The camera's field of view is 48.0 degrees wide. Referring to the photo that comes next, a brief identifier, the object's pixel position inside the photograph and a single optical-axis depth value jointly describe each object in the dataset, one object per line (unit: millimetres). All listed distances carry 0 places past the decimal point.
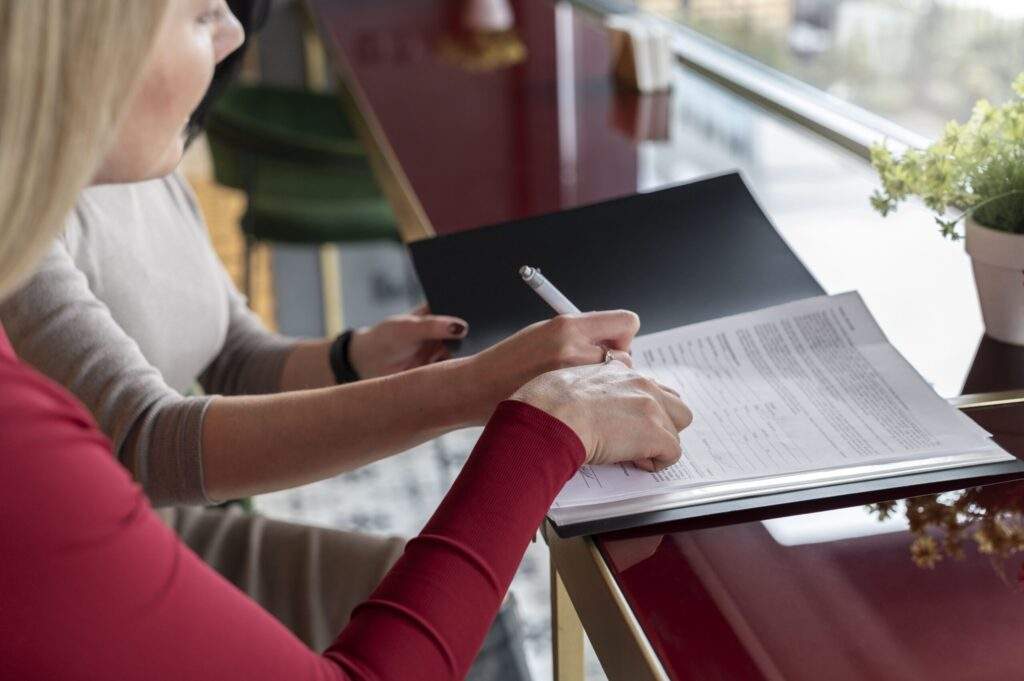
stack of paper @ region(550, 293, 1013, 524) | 758
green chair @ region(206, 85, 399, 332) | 2145
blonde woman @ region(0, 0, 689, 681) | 570
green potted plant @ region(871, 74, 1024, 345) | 945
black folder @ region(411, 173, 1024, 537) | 1002
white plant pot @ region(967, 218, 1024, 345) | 956
